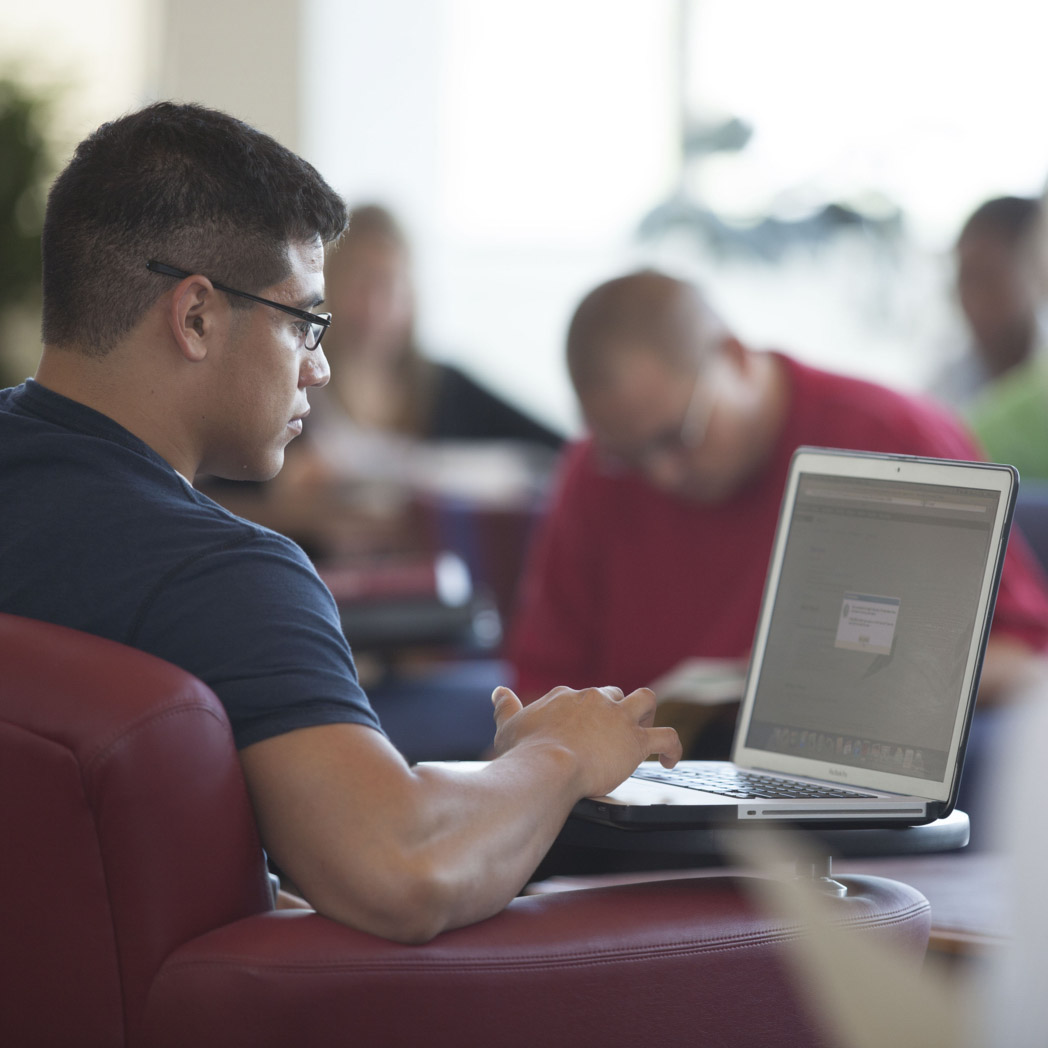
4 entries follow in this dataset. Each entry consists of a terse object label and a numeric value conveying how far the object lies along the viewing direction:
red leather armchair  2.93
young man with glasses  2.97
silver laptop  3.19
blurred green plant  9.16
